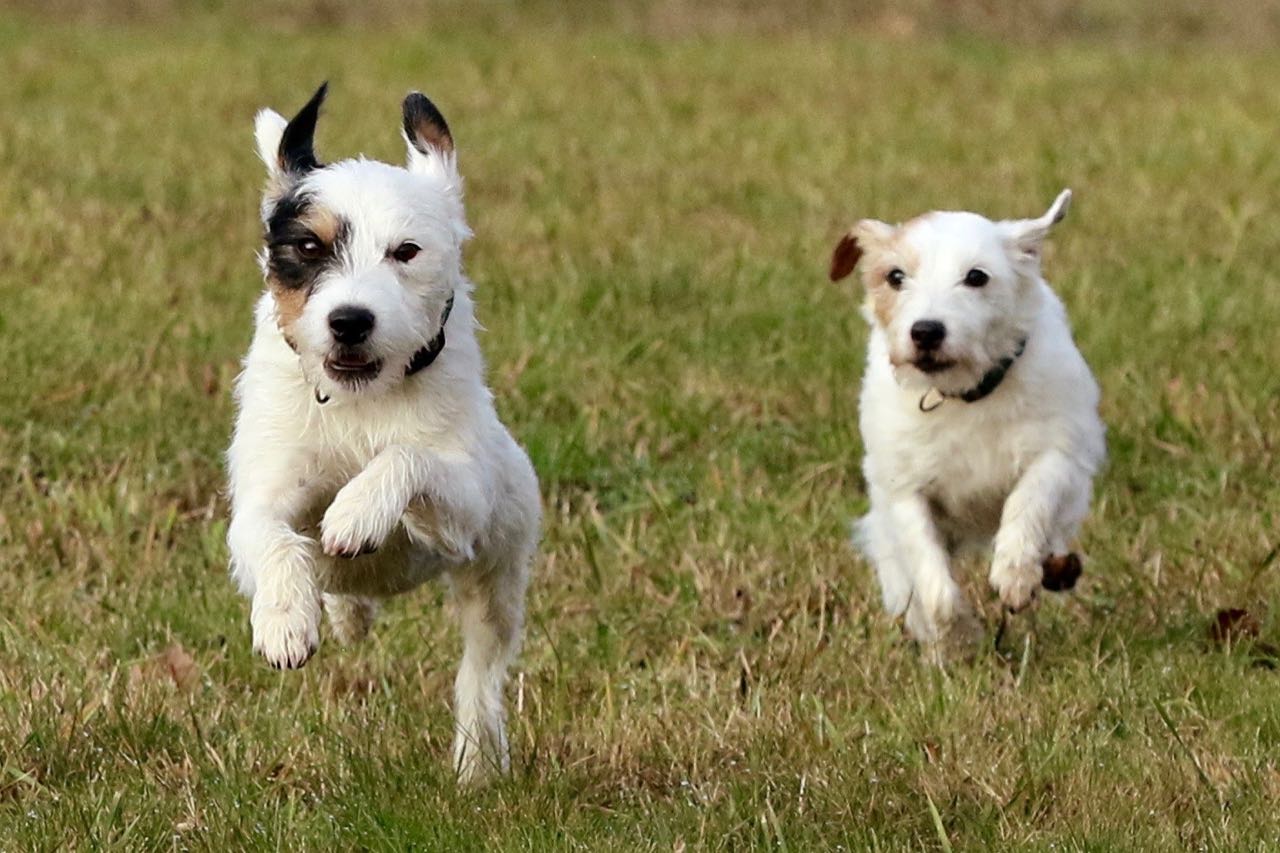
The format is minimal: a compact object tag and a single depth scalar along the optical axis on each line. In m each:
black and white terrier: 8.05
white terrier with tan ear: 11.30
